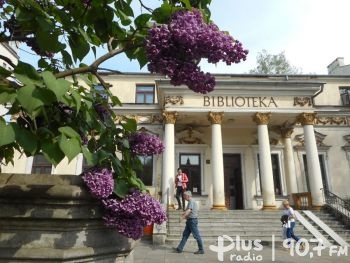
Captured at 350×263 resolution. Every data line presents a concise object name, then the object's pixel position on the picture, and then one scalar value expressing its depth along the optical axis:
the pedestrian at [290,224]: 11.23
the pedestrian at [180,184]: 16.53
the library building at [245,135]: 18.73
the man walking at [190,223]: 9.85
